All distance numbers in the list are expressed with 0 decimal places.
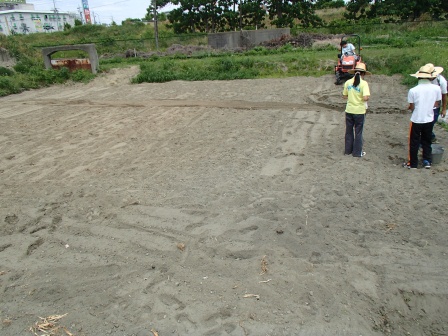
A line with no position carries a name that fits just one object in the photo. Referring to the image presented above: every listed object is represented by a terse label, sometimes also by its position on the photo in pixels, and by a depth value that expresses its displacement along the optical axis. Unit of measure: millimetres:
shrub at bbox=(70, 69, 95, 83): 16828
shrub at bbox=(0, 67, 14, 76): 17062
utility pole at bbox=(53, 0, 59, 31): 76044
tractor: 12117
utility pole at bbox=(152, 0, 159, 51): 29203
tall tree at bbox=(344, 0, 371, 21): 34812
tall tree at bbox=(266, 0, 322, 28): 36188
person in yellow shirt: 6316
